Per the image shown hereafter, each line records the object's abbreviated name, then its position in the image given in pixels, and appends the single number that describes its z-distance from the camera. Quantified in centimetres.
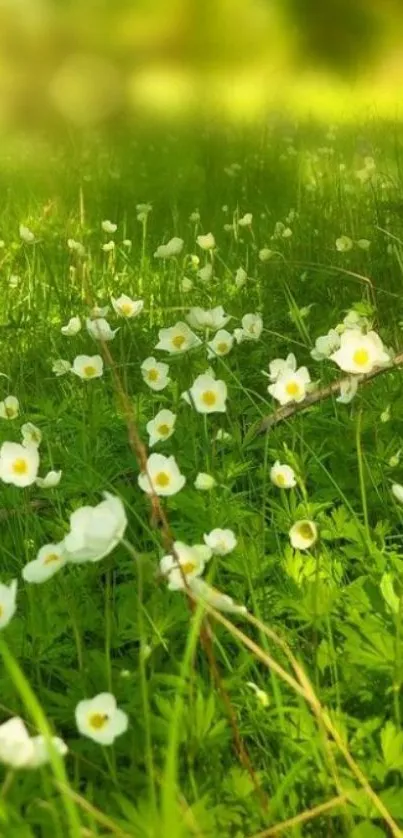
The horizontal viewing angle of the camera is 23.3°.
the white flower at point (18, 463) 138
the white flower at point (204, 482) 133
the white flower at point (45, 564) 103
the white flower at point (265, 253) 240
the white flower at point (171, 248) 223
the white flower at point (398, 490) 102
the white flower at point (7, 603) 96
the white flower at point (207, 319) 169
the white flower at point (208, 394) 152
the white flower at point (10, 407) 184
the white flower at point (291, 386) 143
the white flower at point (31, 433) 158
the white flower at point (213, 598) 89
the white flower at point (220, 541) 116
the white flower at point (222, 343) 183
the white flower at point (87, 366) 184
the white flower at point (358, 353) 135
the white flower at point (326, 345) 165
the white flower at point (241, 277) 222
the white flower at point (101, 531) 91
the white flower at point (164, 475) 127
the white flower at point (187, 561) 103
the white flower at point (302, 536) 119
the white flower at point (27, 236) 244
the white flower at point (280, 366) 158
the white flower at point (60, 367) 208
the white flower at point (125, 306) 201
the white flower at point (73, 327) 219
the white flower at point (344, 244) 254
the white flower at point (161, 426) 154
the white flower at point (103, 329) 160
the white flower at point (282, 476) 131
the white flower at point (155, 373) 178
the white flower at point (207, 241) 255
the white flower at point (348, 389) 140
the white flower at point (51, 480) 135
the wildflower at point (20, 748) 78
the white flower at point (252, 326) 185
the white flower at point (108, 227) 278
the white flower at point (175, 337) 174
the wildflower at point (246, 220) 273
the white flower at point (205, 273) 228
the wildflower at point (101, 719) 93
